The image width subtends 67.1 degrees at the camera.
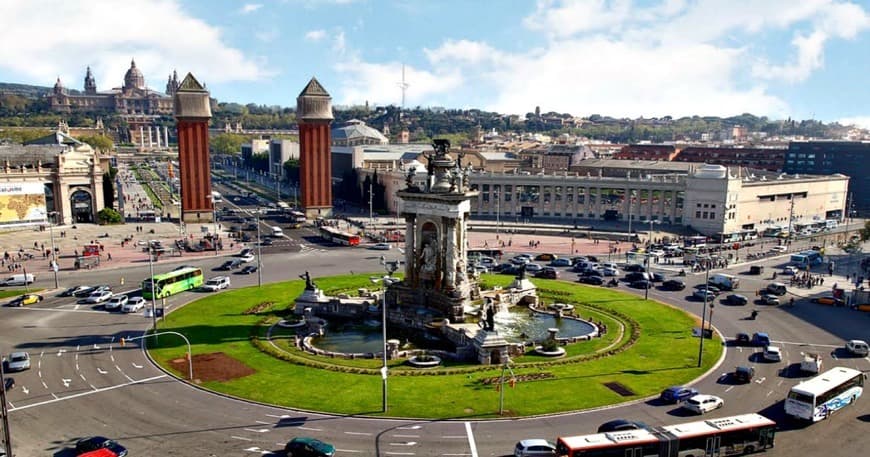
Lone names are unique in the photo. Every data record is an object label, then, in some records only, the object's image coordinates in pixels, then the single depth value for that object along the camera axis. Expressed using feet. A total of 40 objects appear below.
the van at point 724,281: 273.54
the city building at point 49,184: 392.68
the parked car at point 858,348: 184.55
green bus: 244.63
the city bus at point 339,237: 386.11
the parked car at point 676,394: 147.33
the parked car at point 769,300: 246.90
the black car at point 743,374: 160.97
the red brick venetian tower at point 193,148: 460.14
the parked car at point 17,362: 167.12
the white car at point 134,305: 228.22
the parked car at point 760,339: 192.44
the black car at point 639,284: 277.29
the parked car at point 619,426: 126.52
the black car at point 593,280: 284.47
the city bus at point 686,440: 113.60
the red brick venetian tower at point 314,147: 508.94
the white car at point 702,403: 141.08
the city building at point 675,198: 450.71
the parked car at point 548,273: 297.12
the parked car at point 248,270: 301.53
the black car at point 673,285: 272.92
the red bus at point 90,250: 338.13
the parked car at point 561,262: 329.93
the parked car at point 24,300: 238.48
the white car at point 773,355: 176.96
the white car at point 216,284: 265.75
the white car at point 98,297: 242.78
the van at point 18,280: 269.99
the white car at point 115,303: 230.48
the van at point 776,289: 261.65
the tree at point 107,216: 425.69
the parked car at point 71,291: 254.63
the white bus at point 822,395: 135.74
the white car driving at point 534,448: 118.42
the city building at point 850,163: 609.01
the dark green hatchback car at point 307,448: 119.34
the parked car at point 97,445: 119.75
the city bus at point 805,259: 328.90
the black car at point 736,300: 246.68
